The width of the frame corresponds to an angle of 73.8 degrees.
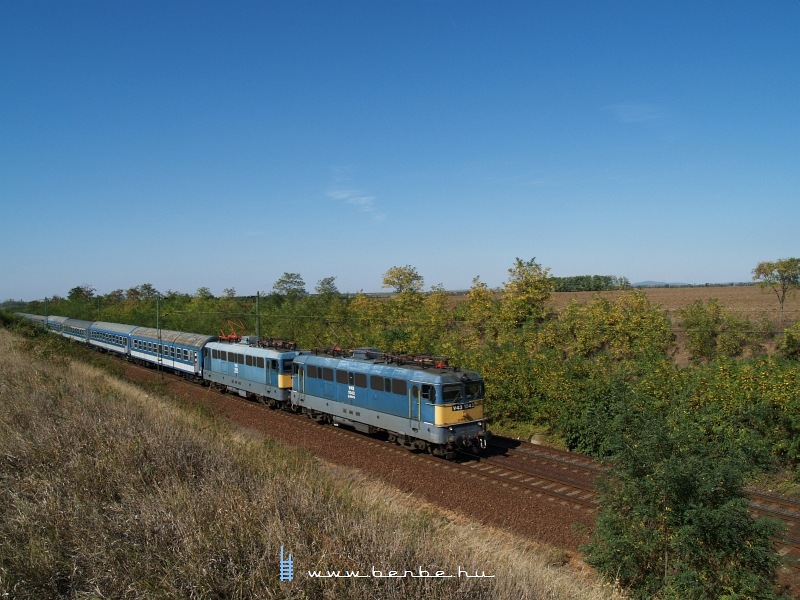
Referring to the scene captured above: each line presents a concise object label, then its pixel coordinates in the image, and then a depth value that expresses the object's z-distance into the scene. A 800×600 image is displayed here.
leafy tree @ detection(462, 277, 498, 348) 31.44
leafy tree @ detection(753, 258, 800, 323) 37.41
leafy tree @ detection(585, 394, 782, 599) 7.68
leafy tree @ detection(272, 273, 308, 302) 67.31
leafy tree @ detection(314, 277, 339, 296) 51.00
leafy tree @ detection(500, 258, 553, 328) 29.95
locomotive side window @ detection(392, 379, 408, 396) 18.14
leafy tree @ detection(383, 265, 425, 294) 42.59
